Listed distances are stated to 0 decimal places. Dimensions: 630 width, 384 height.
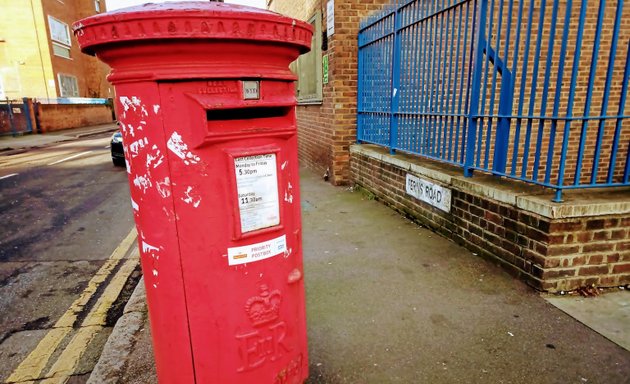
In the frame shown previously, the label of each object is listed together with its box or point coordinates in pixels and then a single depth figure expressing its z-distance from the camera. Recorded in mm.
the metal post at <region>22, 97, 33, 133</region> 21058
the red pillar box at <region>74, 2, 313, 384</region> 1376
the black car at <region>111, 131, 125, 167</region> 10531
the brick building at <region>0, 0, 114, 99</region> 24844
